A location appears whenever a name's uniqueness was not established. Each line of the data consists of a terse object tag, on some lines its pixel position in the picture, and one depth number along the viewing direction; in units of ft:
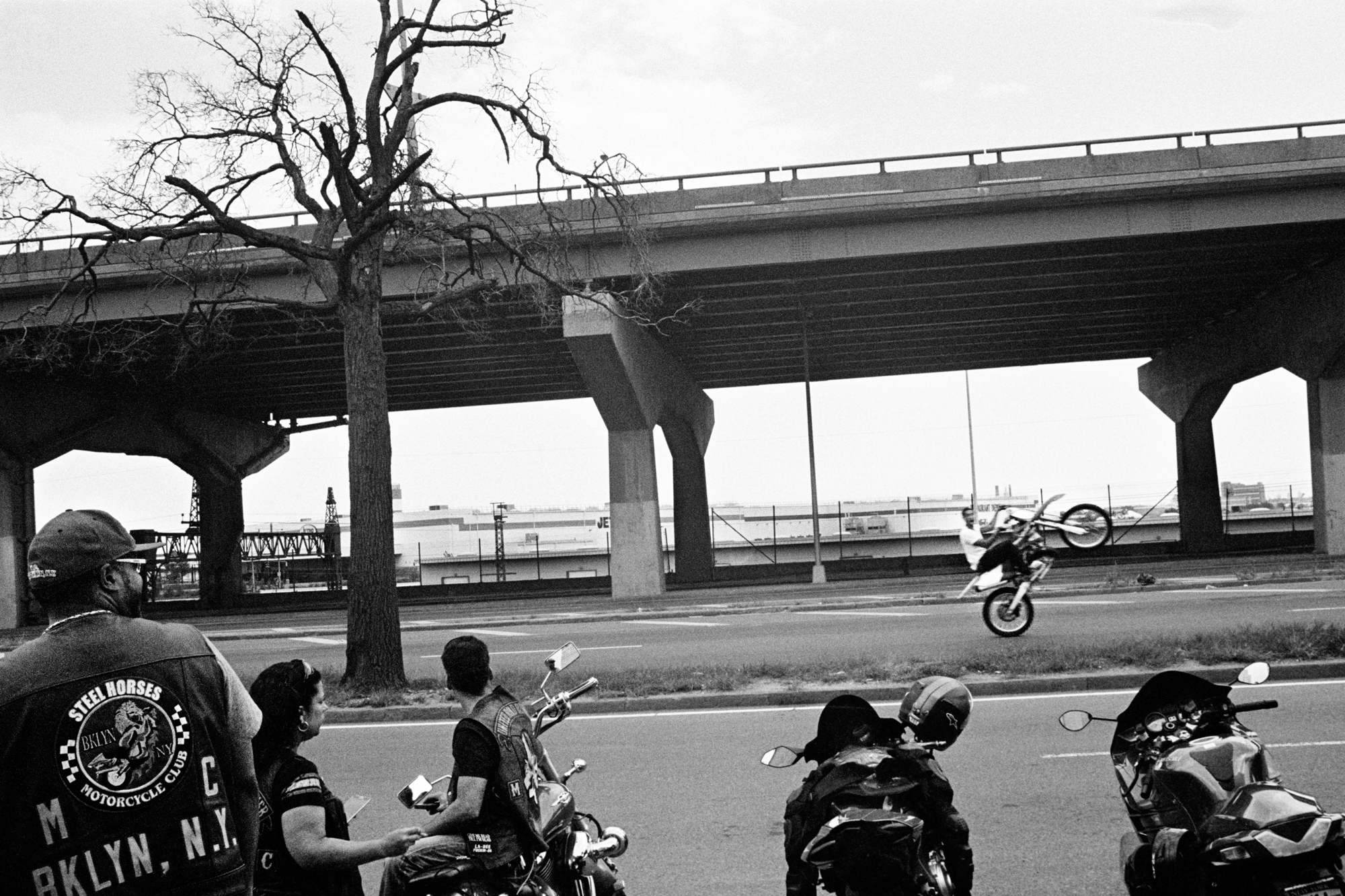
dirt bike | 49.21
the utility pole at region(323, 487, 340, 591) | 192.03
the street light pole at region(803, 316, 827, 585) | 110.93
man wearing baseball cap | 9.12
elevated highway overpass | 93.25
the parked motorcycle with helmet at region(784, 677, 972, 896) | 12.70
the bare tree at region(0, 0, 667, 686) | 46.60
